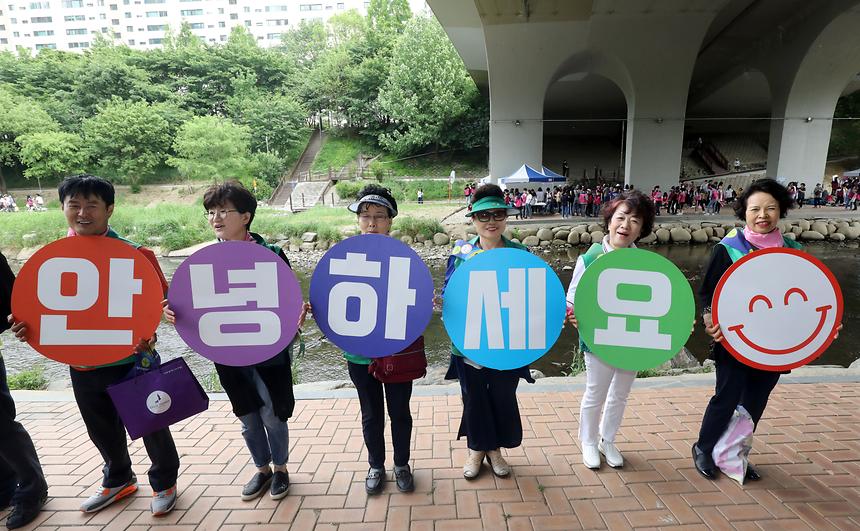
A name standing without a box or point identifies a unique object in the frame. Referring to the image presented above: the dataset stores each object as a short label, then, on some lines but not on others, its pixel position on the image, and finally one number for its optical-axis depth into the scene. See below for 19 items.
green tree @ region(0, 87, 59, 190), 27.83
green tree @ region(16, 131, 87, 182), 27.47
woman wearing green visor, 2.39
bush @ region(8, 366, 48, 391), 4.64
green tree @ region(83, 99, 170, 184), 28.84
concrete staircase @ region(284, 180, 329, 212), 25.42
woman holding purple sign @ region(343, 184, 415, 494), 2.37
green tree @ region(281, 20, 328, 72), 49.91
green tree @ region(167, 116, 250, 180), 26.39
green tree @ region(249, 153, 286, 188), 29.39
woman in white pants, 2.42
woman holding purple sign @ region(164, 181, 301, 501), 2.29
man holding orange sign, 2.21
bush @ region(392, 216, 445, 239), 14.73
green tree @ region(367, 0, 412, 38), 41.50
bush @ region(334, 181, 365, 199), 25.55
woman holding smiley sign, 2.31
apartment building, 65.69
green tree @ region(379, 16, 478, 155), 31.44
